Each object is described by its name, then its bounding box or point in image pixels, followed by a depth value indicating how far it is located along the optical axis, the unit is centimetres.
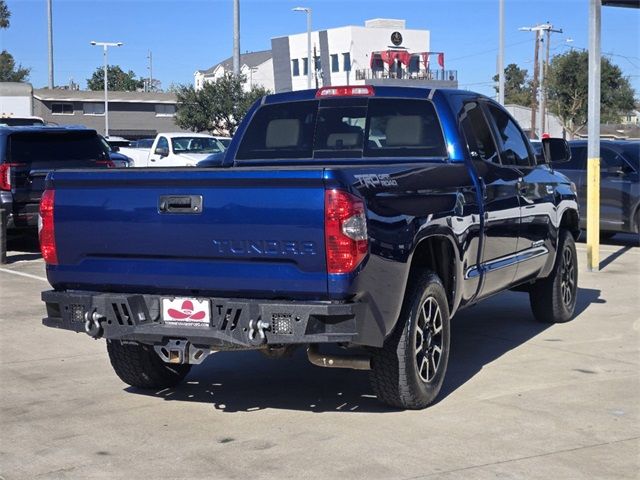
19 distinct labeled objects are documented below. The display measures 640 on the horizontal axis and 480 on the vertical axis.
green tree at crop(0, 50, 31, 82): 9312
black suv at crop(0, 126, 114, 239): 1491
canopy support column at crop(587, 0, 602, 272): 1337
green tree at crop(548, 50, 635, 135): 6278
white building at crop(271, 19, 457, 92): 7544
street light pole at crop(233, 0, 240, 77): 3447
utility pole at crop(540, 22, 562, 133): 5884
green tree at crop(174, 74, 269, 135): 4988
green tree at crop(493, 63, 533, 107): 11696
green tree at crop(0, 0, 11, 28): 8544
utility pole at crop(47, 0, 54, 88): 6350
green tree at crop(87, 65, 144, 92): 12855
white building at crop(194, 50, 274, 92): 9075
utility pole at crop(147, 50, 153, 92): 12599
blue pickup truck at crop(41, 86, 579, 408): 553
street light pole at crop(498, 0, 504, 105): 3459
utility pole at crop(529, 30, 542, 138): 5846
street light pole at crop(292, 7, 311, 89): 5368
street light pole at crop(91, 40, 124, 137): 6372
